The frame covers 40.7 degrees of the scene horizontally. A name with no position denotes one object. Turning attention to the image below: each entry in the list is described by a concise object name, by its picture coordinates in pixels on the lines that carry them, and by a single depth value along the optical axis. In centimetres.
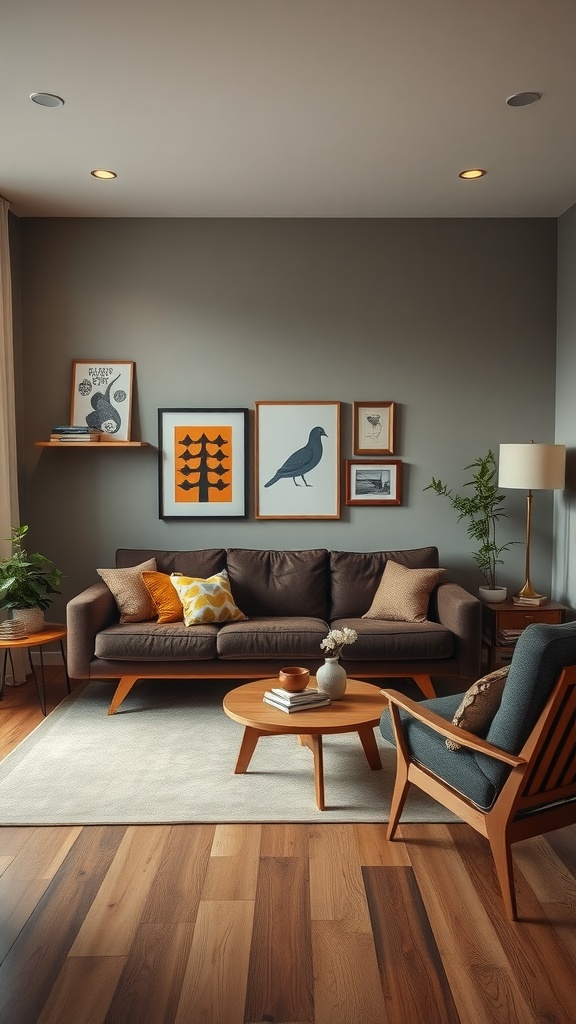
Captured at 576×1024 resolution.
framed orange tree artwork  508
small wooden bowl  328
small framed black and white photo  510
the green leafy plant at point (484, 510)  495
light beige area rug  298
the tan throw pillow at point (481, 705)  243
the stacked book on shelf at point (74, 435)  482
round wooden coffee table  304
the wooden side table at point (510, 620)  454
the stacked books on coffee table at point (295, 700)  320
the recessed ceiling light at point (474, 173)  416
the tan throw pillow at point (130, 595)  442
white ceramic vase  334
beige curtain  463
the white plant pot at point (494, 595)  475
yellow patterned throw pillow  434
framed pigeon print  508
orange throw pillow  443
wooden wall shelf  481
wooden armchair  222
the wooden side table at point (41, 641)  418
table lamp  453
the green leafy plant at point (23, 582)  428
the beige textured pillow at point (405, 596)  445
